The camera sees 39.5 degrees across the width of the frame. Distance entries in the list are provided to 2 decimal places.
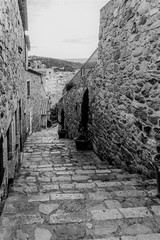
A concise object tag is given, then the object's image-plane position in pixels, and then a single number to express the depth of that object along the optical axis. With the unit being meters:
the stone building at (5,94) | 2.82
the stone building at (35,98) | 15.41
